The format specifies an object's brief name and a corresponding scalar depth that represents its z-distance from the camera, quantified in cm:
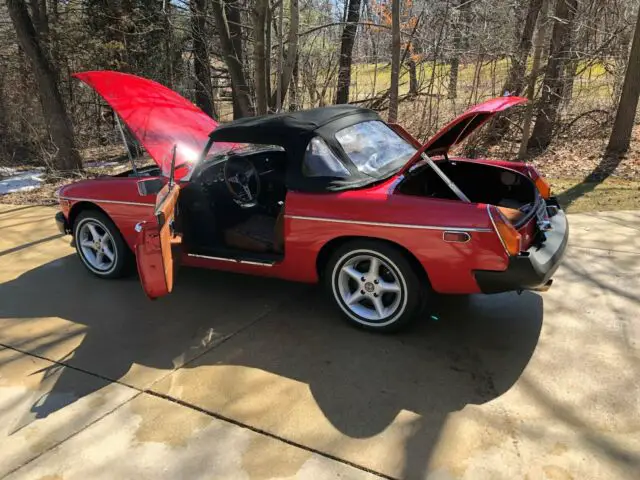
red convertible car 312
